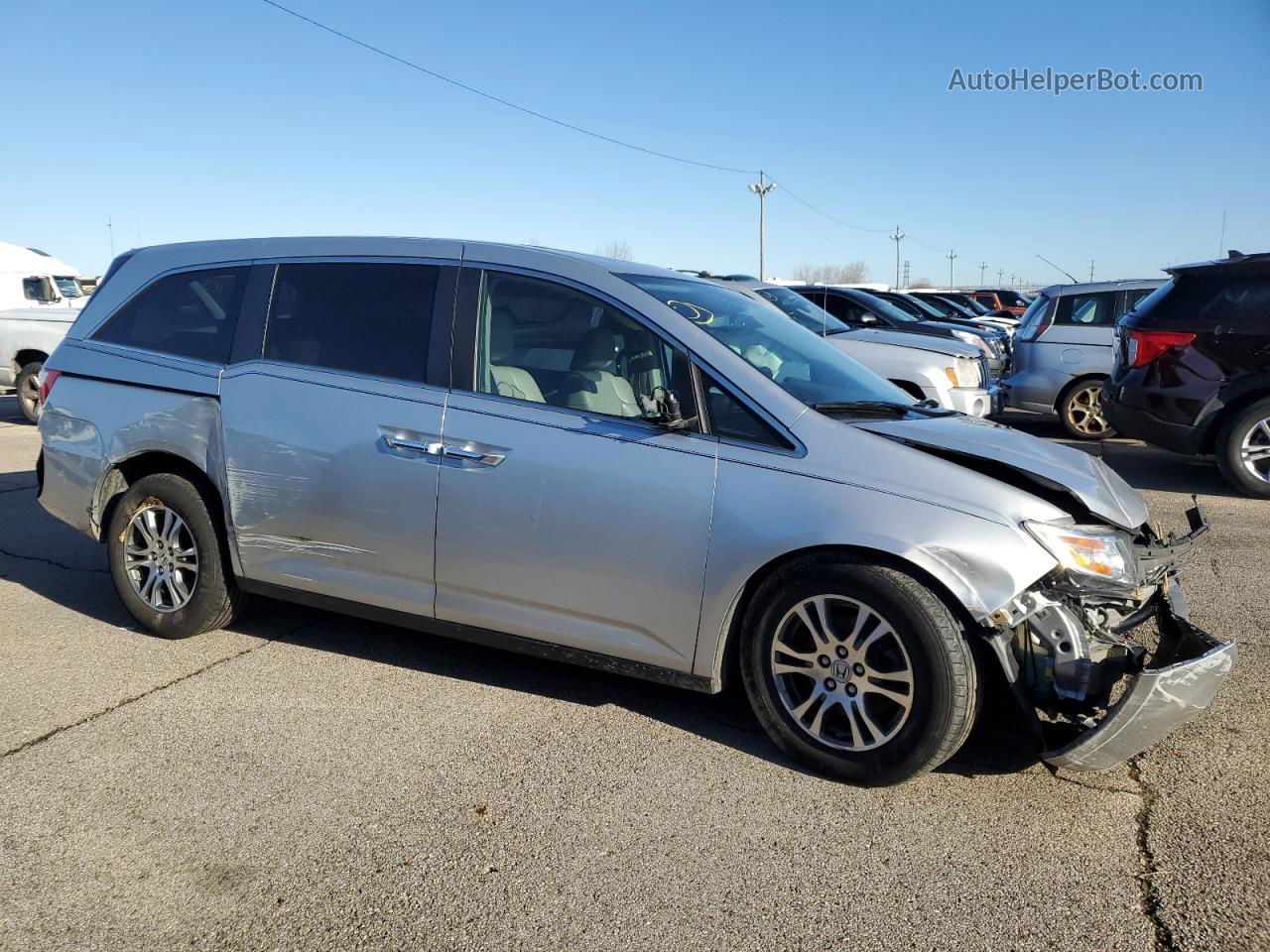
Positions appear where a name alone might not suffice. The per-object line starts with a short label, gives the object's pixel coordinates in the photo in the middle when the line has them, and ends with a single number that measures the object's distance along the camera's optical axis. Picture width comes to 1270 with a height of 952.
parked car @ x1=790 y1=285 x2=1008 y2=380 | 12.70
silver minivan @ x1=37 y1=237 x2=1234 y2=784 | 3.37
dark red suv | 8.06
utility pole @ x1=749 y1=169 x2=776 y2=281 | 49.78
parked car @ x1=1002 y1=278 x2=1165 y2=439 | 11.79
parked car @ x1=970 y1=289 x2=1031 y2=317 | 33.16
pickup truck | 12.79
